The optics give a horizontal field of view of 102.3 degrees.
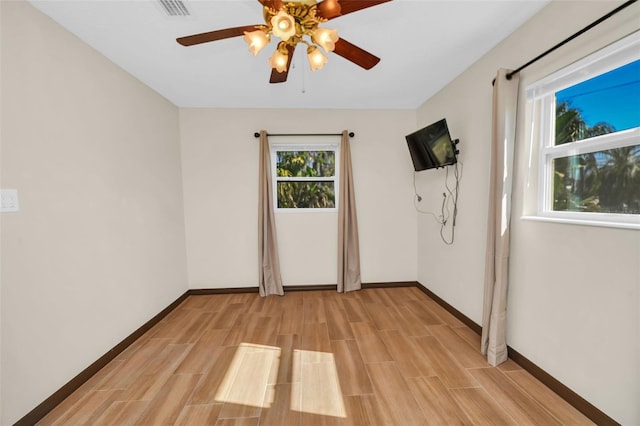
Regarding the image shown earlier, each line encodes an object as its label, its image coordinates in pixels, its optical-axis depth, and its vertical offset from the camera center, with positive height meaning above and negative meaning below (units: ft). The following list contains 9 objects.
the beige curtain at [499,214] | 6.08 -0.42
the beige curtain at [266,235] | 11.19 -1.55
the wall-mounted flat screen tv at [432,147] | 8.34 +1.78
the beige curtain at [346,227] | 11.46 -1.25
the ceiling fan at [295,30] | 3.94 +2.85
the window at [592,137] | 4.43 +1.17
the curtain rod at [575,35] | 4.00 +2.87
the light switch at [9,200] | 4.59 +0.06
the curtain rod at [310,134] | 11.37 +2.91
